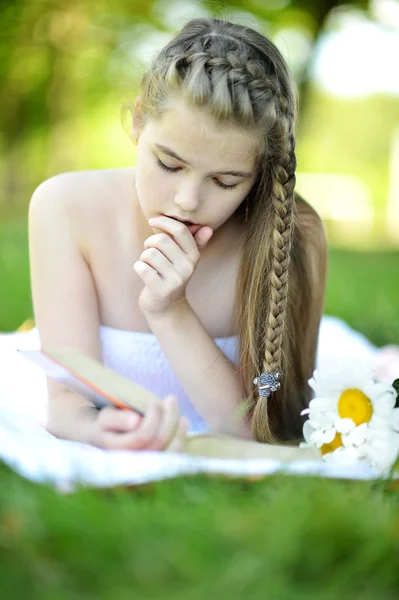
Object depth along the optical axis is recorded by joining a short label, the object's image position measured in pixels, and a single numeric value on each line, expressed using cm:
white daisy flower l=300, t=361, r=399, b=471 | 193
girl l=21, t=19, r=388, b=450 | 221
